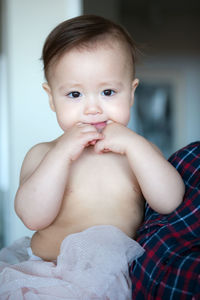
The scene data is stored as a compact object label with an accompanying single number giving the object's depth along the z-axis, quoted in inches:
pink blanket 28.8
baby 35.3
